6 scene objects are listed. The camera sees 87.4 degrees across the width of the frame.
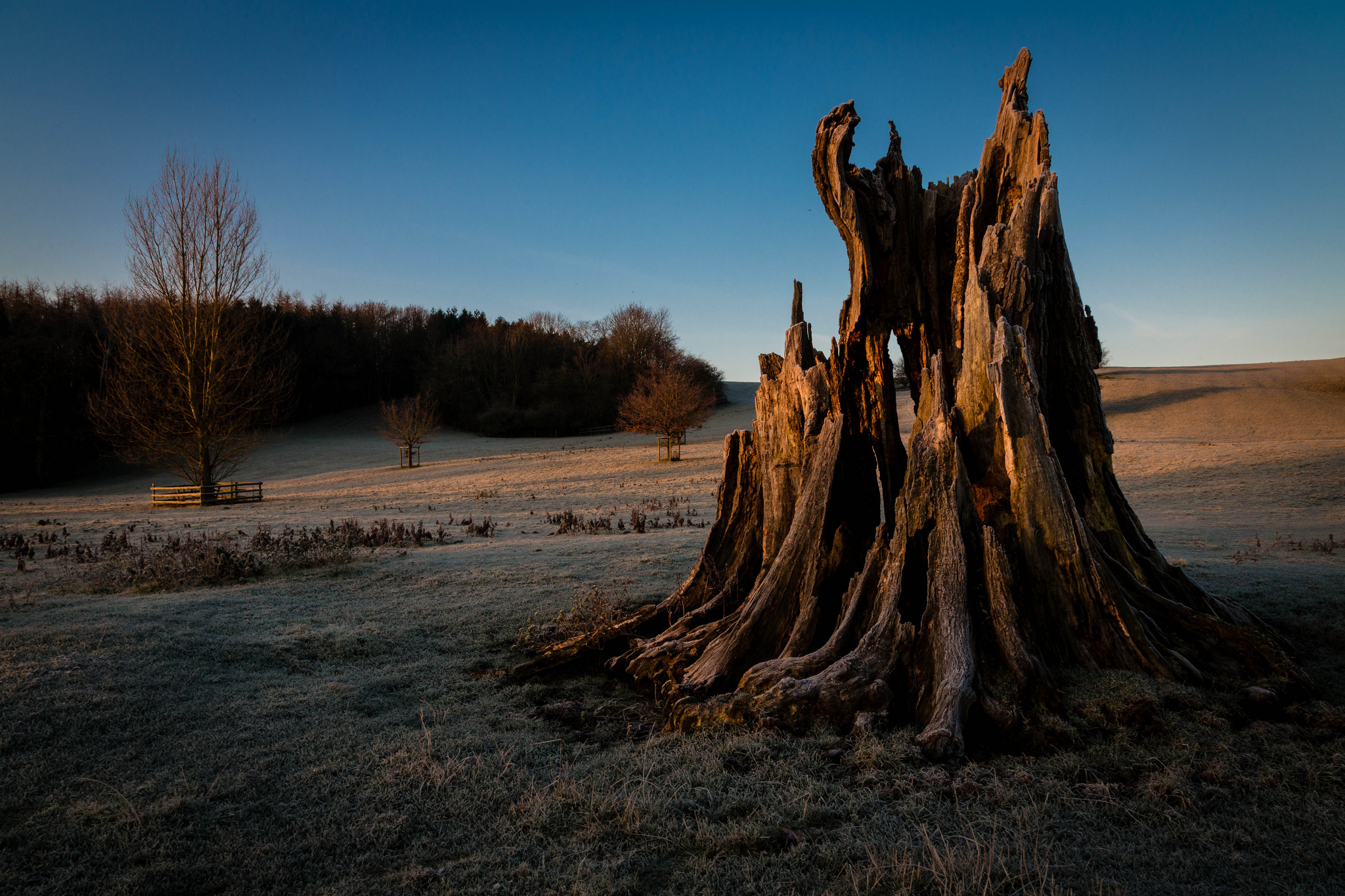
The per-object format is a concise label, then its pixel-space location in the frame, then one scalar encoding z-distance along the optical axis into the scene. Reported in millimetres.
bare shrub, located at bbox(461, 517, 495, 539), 15684
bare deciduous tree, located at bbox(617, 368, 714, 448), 41406
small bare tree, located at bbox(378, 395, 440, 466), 45406
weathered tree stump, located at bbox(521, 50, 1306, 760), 4965
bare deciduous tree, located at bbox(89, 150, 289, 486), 27453
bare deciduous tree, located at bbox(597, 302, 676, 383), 66750
